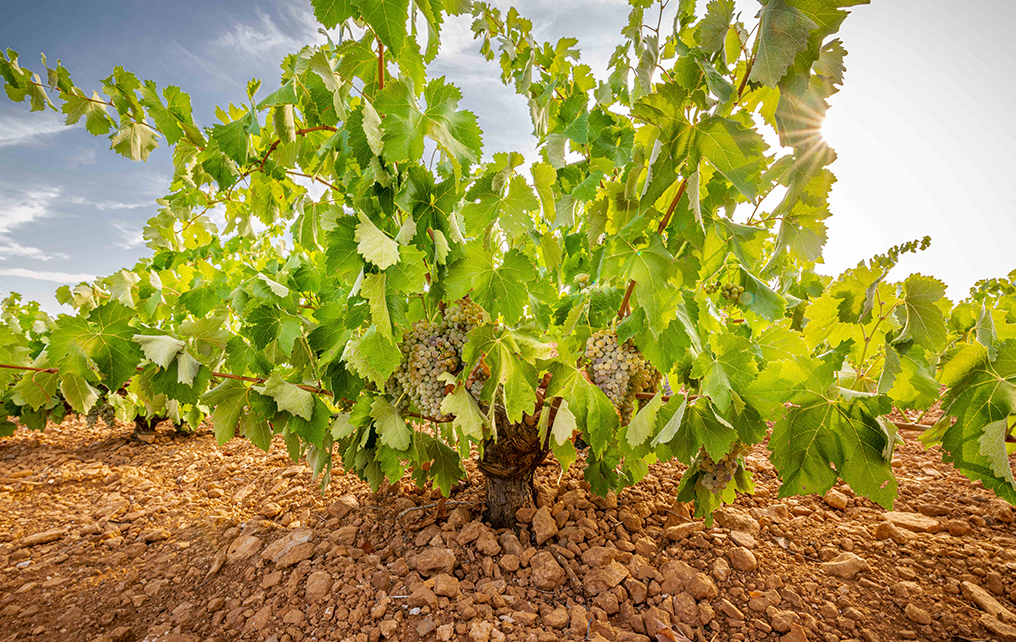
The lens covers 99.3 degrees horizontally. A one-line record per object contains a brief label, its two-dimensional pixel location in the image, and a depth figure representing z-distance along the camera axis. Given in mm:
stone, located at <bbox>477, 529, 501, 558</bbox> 677
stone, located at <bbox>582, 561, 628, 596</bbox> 607
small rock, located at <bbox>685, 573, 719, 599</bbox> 587
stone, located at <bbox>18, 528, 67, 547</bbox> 831
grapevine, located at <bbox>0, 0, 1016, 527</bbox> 428
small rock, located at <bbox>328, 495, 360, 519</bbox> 809
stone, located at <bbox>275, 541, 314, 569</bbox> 678
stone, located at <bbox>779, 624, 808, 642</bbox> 527
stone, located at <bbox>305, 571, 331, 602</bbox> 603
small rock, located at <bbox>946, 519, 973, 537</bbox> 710
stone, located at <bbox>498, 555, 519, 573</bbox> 647
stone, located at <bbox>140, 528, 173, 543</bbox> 823
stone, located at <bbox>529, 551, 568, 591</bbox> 618
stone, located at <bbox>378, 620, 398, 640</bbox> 538
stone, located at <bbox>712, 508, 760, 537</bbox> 723
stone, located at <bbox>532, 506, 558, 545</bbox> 696
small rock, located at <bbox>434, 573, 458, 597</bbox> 595
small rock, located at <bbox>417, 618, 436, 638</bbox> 539
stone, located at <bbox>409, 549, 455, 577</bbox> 638
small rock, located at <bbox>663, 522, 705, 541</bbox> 700
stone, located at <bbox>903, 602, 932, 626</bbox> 541
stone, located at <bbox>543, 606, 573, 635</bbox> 551
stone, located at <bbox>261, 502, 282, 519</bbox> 850
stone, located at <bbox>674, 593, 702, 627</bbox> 561
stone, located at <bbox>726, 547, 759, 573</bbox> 635
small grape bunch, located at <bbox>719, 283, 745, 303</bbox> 595
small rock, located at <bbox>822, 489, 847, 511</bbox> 802
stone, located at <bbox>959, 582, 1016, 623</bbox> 546
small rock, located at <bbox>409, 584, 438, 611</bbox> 581
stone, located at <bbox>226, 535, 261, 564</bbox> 727
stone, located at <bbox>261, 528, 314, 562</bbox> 700
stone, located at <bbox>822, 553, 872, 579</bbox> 621
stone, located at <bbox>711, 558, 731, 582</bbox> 620
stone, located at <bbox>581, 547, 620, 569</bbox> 644
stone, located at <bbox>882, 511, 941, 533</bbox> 724
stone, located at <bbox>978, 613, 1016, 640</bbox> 517
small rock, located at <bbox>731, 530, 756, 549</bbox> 674
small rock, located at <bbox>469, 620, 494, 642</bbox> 518
